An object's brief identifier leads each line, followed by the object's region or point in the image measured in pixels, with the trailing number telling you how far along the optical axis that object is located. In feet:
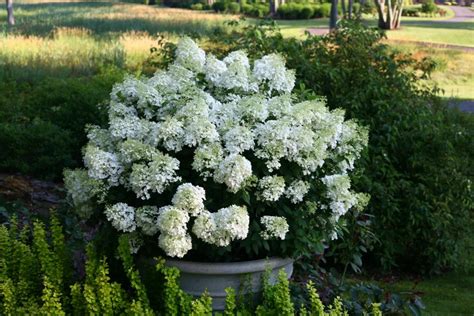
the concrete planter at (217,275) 11.91
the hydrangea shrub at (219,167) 11.35
